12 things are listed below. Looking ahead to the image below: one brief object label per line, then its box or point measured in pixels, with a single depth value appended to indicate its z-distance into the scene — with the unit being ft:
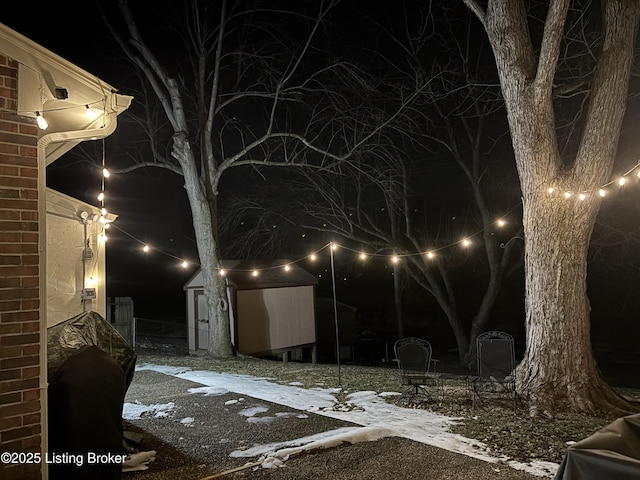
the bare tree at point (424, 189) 50.65
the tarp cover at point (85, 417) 12.39
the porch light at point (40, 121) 11.86
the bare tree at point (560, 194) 21.65
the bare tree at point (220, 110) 42.27
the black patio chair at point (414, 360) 24.24
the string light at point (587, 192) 21.77
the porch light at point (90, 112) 14.46
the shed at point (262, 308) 47.98
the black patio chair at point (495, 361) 23.57
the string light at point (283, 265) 38.05
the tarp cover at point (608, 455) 7.22
